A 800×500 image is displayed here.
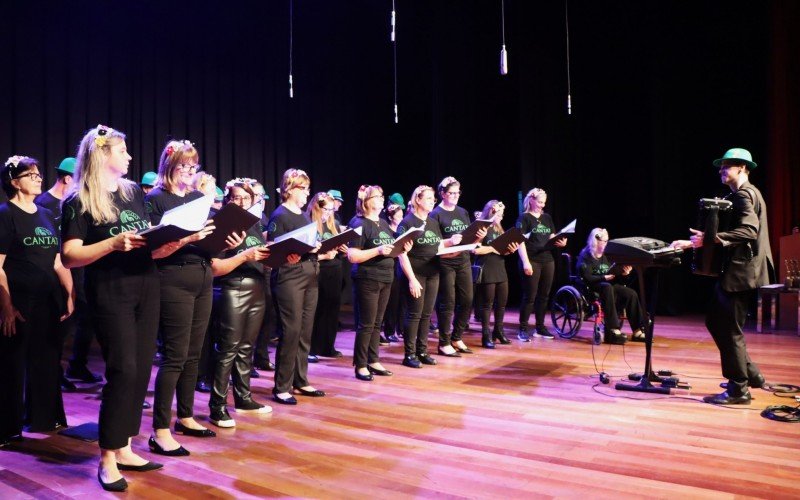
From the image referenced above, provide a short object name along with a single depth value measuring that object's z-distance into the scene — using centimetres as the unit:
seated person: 650
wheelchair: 661
